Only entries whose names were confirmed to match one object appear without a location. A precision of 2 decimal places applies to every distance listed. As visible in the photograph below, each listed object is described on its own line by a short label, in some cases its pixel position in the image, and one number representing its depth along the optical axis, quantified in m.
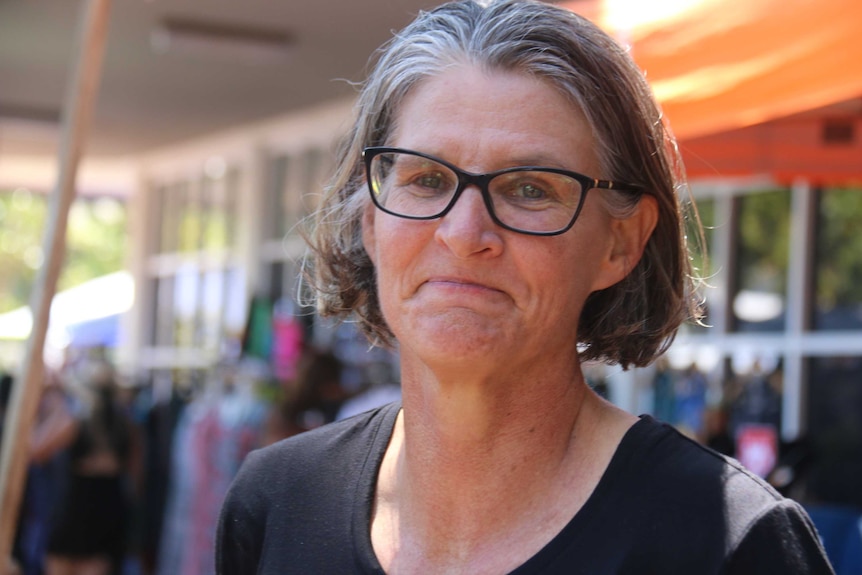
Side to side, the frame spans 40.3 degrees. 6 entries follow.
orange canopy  2.55
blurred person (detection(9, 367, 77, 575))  7.93
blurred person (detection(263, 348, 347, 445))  6.17
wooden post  2.87
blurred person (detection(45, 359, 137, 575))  8.08
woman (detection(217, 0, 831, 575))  1.40
